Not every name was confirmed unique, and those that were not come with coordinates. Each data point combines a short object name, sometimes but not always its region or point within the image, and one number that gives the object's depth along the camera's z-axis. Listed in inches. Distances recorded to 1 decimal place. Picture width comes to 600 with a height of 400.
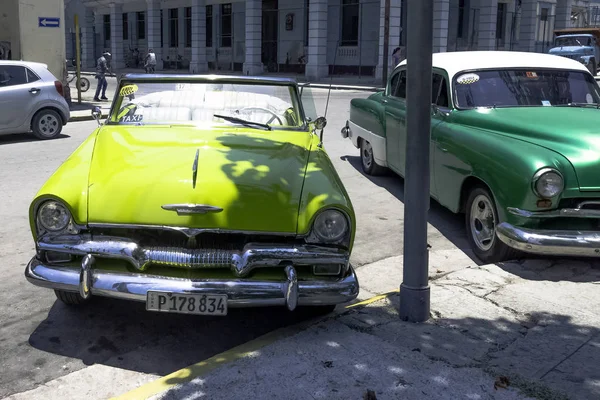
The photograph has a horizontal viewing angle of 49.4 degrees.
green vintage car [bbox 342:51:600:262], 196.1
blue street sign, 678.6
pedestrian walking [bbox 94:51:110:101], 789.2
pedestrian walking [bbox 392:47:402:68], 1008.2
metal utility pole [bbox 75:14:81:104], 675.9
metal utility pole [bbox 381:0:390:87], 1020.1
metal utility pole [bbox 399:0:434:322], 156.7
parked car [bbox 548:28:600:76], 1235.2
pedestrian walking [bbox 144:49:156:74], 1104.2
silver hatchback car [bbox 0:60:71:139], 460.8
